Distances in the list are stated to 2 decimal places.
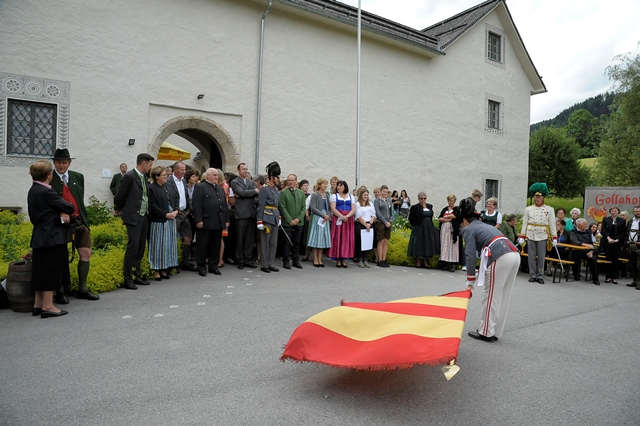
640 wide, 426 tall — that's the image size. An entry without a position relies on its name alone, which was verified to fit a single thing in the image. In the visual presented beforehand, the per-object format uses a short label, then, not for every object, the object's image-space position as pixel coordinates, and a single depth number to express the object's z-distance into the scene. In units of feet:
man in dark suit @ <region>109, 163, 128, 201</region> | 40.96
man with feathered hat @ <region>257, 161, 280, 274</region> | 32.45
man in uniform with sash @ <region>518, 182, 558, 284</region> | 35.96
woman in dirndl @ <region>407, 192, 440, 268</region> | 39.47
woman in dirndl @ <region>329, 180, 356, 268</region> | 36.55
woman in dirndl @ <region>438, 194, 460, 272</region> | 38.75
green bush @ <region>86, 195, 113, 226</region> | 39.06
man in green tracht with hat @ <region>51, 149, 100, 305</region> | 21.56
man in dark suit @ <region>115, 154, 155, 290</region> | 25.29
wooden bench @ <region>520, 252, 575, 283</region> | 36.85
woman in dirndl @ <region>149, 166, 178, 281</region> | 27.45
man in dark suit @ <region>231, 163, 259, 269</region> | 33.04
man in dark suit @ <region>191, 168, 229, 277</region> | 30.17
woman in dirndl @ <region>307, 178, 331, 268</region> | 36.04
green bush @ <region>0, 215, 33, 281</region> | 25.26
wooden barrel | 20.34
